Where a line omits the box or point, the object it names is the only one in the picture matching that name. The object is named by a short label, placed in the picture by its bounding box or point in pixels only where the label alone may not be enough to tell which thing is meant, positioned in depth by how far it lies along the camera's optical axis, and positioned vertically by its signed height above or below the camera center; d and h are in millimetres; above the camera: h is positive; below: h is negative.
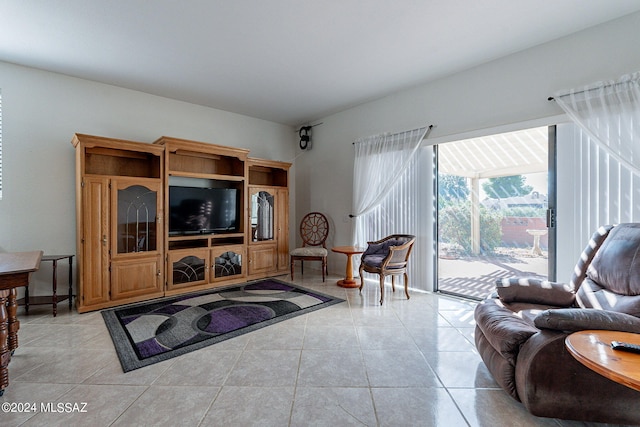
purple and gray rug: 2324 -1099
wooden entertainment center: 3201 -158
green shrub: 3826 -168
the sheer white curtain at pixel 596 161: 2377 +485
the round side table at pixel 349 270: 4086 -848
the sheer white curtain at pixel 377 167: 3936 +710
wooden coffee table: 972 -566
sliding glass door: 3080 +53
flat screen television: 3908 +49
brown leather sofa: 1409 -694
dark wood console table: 1711 -448
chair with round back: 5125 -318
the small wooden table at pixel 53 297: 3027 -954
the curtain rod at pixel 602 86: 2405 +1140
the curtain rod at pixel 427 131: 3724 +1108
